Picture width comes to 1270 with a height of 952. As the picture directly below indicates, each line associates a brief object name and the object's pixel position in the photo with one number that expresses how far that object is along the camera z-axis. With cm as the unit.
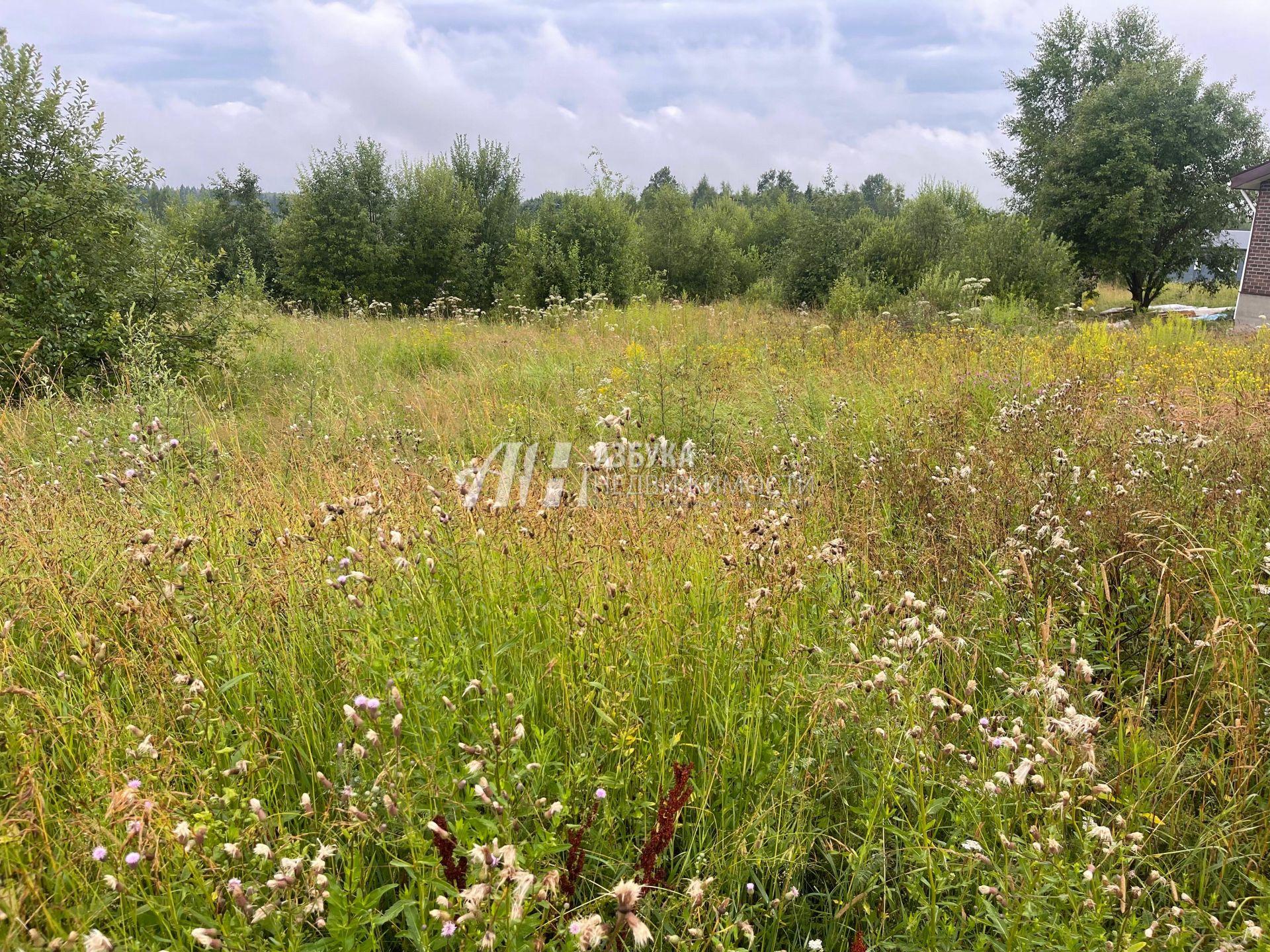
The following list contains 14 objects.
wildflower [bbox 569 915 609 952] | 115
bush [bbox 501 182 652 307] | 1844
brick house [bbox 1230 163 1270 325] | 1923
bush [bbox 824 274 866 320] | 1366
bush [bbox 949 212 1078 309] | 1368
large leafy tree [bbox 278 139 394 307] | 2383
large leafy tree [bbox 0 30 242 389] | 684
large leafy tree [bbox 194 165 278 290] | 3822
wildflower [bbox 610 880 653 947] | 102
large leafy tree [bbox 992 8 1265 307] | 2328
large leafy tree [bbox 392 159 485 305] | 2619
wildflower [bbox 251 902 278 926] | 124
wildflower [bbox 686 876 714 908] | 133
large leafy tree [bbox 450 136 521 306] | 2967
